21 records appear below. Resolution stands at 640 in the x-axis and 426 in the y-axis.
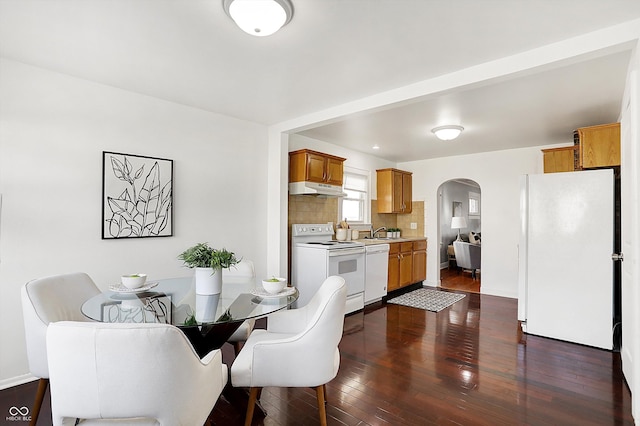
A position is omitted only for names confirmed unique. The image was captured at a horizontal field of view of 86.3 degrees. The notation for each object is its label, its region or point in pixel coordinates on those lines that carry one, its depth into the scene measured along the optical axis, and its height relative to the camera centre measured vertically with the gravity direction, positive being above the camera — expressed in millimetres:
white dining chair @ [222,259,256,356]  2531 -509
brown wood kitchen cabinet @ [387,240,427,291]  5438 -774
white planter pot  2182 -415
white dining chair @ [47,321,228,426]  1187 -564
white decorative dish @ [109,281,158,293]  2180 -480
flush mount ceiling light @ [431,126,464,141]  4207 +1078
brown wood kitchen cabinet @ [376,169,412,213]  6211 +499
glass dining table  1763 -520
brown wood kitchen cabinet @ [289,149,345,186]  4508 +683
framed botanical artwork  2986 +177
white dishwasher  4824 -788
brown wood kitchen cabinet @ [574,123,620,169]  3350 +743
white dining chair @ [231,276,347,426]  1763 -746
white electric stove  4250 -602
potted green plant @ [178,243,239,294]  2167 -315
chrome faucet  6231 -256
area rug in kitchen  4879 -1259
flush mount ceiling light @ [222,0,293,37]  1784 +1096
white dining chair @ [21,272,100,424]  1859 -573
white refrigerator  3285 -372
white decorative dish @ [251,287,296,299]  2143 -490
